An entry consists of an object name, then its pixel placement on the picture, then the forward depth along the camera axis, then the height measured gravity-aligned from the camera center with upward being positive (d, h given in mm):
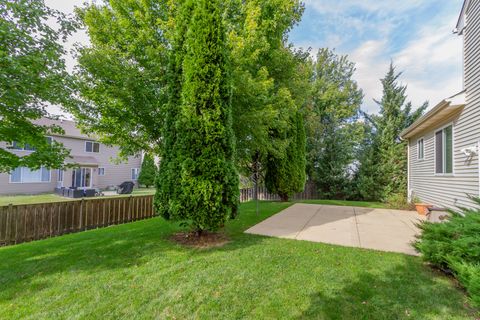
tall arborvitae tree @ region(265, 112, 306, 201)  10320 -26
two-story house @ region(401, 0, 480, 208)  5180 +1042
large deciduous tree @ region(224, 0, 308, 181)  6176 +3134
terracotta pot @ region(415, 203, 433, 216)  6906 -1125
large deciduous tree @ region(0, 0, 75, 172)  3633 +1450
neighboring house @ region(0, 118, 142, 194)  15492 -835
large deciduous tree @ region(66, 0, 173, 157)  6199 +2673
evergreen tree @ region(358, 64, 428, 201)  12211 +1646
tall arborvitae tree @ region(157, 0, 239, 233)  4008 +580
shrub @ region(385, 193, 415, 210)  8594 -1246
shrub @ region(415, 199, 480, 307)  2273 -929
